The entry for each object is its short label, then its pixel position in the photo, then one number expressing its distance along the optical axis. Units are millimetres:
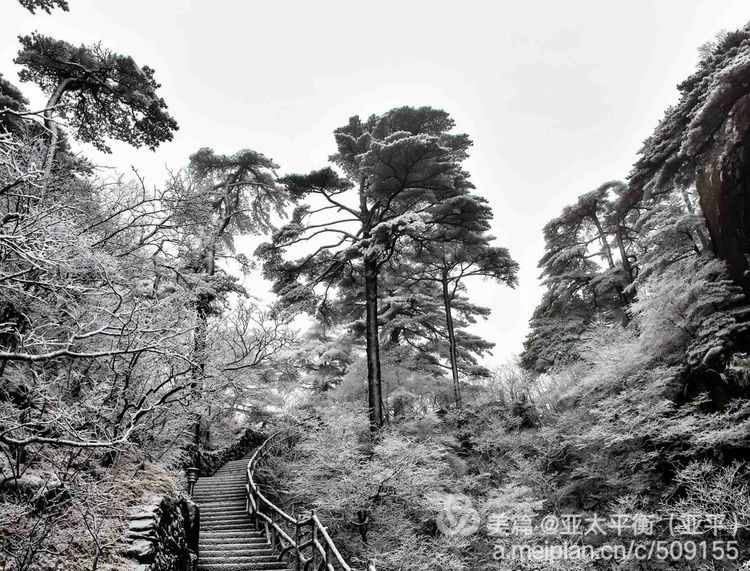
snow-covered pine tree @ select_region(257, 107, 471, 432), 12023
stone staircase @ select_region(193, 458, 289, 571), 8078
